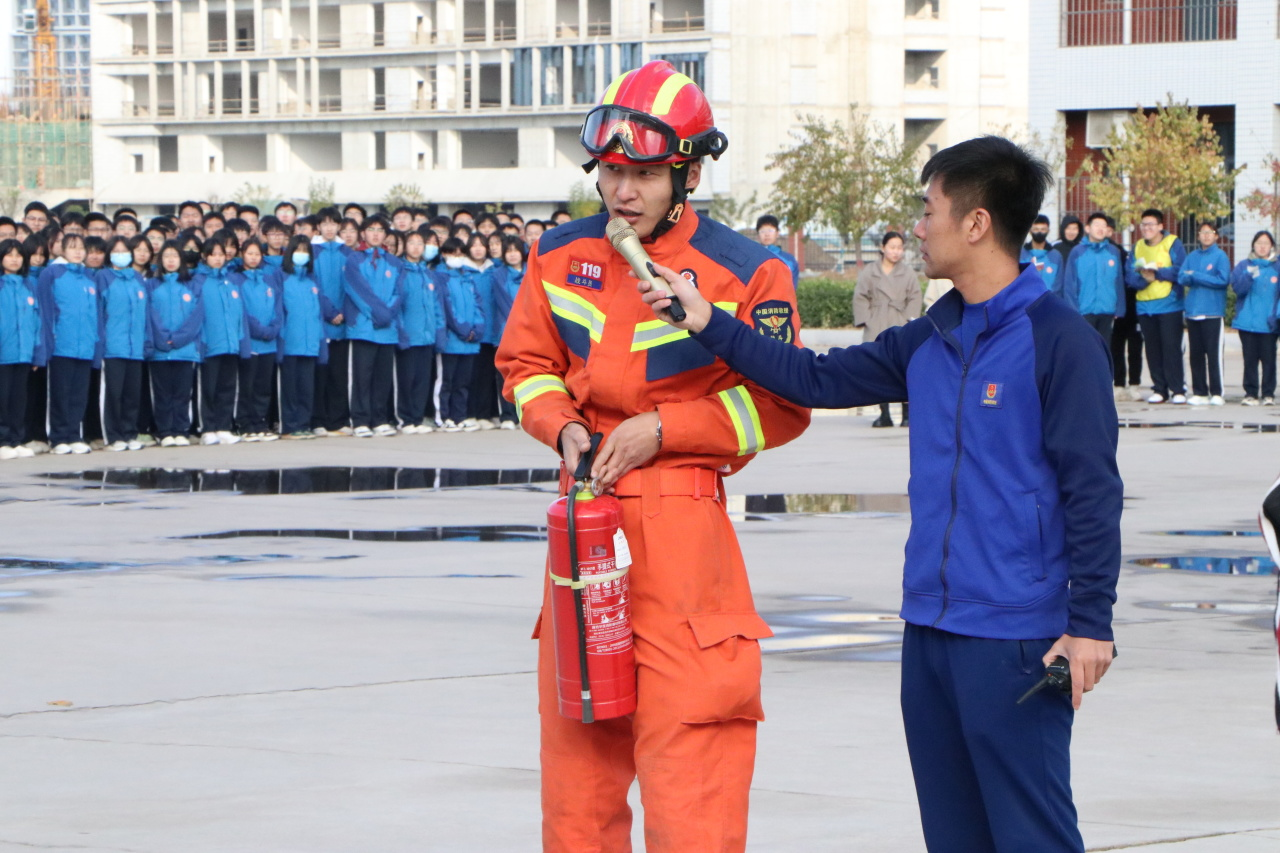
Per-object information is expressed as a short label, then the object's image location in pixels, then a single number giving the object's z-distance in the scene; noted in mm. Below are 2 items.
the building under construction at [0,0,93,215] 116812
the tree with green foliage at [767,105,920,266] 55031
